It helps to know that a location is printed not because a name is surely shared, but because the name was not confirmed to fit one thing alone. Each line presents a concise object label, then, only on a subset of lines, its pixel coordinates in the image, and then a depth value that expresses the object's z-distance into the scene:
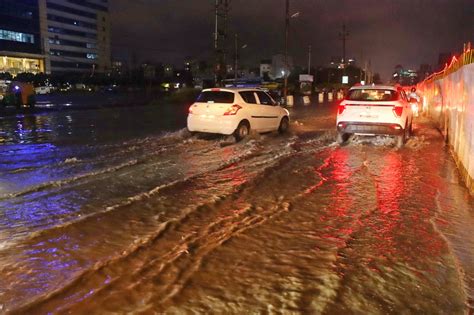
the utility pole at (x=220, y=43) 42.07
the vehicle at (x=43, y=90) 69.56
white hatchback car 14.48
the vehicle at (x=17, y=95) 31.53
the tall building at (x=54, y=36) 99.69
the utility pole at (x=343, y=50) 86.95
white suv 13.23
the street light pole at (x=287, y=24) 37.40
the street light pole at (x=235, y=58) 57.23
